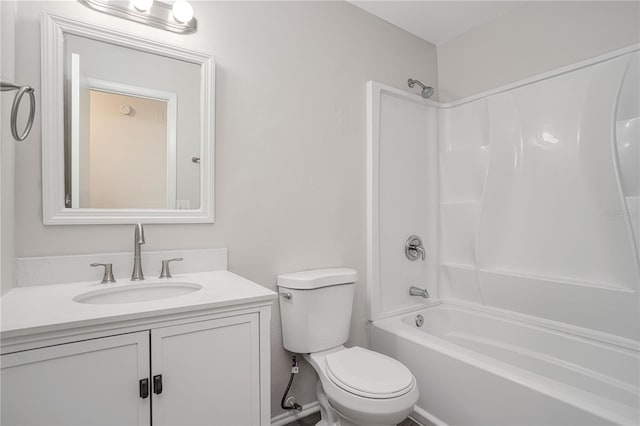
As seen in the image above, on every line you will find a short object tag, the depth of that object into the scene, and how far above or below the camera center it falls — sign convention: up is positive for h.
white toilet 1.28 -0.70
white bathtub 1.23 -0.78
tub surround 1.56 -0.21
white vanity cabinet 0.82 -0.47
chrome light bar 1.32 +0.86
